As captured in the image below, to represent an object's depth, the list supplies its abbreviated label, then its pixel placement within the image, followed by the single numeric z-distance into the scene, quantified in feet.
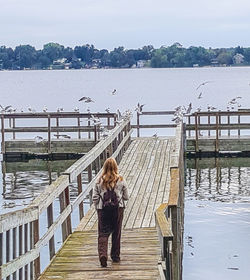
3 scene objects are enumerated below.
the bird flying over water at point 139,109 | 103.06
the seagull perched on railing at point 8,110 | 114.21
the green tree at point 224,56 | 626.15
